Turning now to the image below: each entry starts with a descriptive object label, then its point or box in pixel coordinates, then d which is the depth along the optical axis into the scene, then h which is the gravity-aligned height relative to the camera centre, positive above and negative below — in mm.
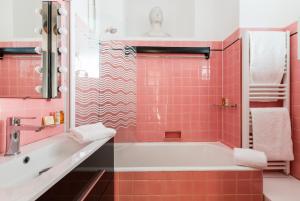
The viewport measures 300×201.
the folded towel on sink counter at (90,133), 1586 -257
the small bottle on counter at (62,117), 1890 -165
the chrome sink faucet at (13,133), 1157 -187
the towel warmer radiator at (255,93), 2238 +55
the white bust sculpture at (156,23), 2969 +996
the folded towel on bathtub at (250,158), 1793 -484
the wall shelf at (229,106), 2418 -90
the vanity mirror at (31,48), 1239 +310
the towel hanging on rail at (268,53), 2236 +451
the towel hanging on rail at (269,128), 2209 -289
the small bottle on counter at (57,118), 1800 -163
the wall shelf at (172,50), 2738 +589
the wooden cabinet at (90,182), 863 -421
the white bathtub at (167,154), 2721 -683
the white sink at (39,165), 693 -301
